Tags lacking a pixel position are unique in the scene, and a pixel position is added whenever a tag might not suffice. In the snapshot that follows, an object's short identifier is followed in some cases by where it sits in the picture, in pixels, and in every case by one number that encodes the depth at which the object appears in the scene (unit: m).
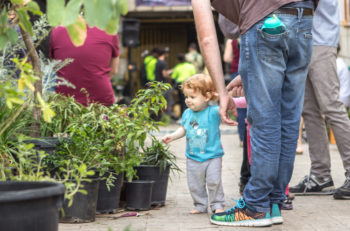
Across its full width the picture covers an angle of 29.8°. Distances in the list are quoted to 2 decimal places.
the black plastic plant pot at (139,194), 4.70
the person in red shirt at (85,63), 6.14
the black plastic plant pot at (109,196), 4.49
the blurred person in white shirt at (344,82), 9.86
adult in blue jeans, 3.79
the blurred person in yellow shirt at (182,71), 17.30
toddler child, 4.55
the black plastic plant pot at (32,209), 2.55
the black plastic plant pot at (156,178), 4.85
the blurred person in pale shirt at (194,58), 18.14
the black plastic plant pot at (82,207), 4.15
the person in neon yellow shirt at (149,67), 17.62
